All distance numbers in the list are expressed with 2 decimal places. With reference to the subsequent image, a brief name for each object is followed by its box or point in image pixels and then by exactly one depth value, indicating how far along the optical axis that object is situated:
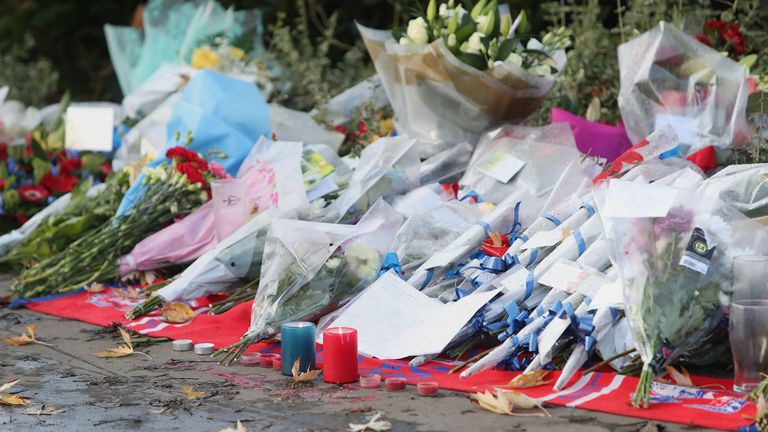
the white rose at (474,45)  8.42
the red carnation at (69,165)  10.48
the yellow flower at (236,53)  11.71
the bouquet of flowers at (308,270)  6.60
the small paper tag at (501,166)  8.12
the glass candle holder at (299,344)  6.02
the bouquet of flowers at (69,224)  9.30
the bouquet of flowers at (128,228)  8.61
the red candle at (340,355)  5.87
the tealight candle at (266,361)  6.35
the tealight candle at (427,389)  5.58
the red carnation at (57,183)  10.30
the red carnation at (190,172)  8.66
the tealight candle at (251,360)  6.43
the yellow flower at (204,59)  11.58
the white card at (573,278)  6.04
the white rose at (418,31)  8.57
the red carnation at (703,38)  9.25
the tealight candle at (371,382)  5.80
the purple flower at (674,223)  5.45
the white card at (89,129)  10.73
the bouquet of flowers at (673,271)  5.30
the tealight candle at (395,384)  5.71
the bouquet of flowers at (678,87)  8.34
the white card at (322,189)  8.17
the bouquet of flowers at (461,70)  8.46
